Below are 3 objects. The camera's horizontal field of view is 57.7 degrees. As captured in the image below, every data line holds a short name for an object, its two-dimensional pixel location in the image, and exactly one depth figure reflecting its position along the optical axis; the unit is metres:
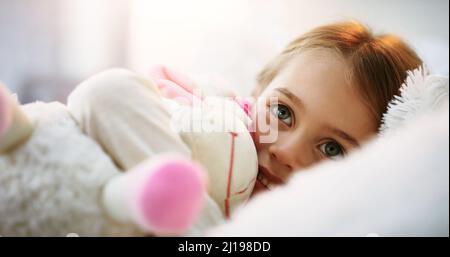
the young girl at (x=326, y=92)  0.73
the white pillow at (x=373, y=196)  0.59
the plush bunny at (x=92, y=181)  0.42
